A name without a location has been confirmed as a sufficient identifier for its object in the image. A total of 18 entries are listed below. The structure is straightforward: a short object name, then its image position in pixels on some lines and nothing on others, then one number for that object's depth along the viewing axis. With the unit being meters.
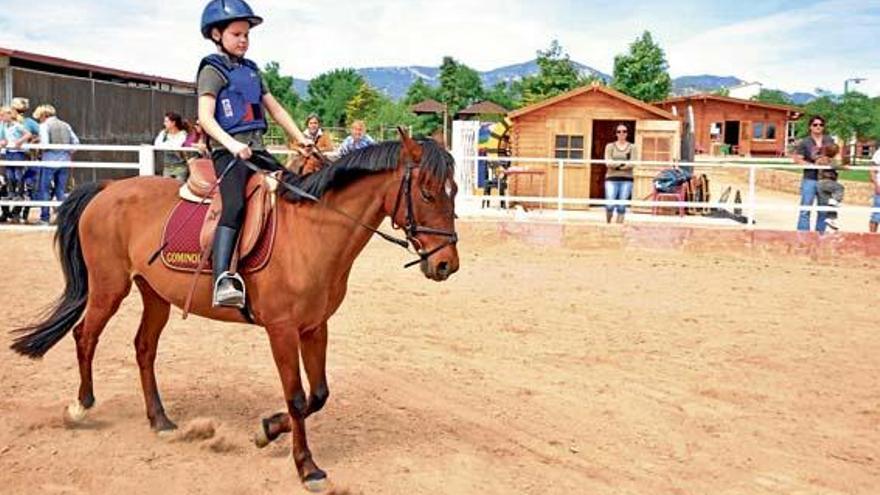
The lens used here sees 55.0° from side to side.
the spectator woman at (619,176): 13.98
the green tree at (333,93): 63.22
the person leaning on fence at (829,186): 12.59
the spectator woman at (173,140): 13.11
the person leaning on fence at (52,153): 13.46
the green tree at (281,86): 61.68
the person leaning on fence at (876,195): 12.42
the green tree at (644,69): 49.91
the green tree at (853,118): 42.62
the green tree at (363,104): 56.06
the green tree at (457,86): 59.22
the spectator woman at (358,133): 12.71
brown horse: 4.05
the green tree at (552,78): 41.31
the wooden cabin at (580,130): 18.81
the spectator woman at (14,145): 13.32
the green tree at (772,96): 80.94
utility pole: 40.59
